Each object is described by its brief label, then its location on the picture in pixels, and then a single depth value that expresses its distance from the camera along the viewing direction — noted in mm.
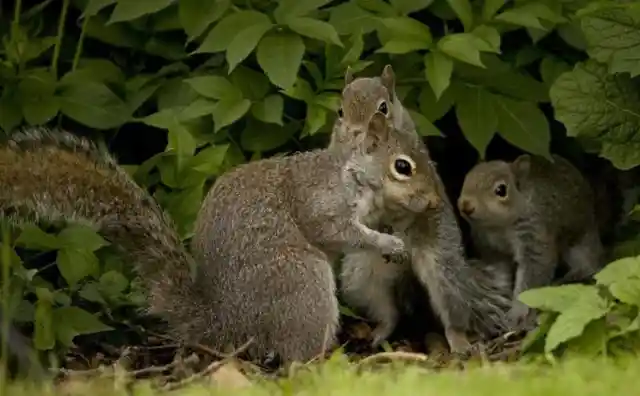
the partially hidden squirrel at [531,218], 13297
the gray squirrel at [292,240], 11250
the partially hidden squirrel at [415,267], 12375
